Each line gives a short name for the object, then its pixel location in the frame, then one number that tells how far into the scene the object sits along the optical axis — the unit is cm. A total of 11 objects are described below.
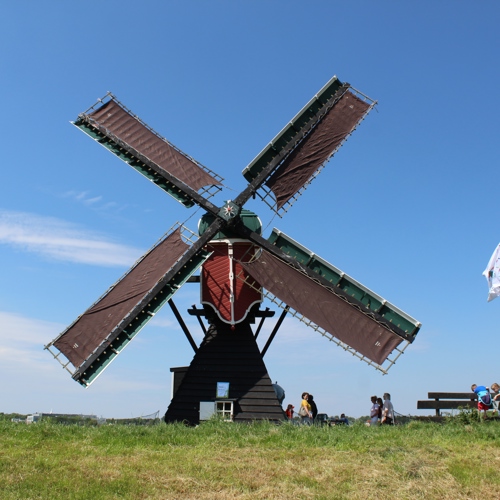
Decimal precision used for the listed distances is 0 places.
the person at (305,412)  1873
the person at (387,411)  1820
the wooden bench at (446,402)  1755
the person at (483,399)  1717
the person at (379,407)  1872
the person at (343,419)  2241
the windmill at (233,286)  1850
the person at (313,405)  1920
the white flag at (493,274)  1777
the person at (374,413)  1849
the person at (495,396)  1713
